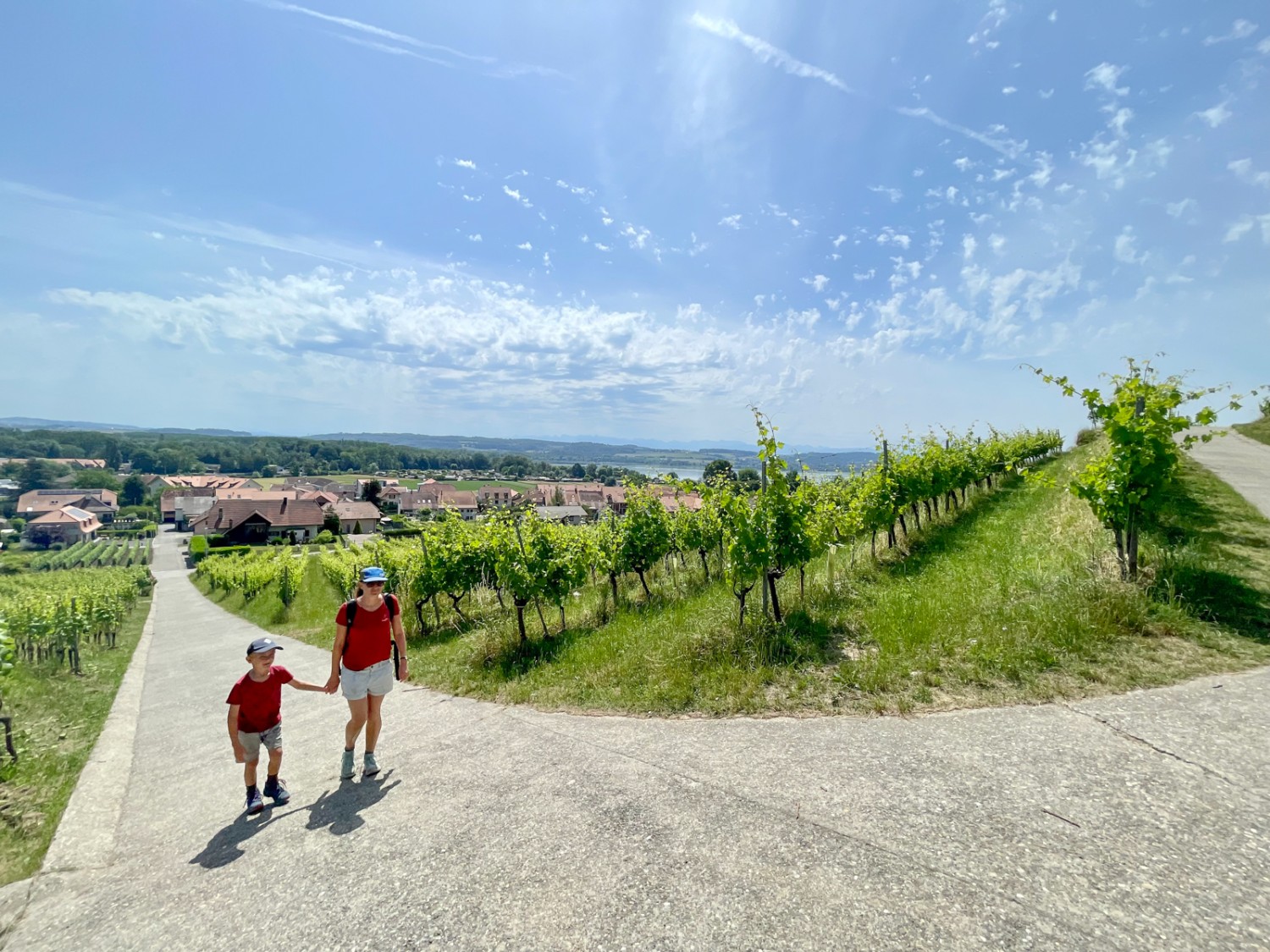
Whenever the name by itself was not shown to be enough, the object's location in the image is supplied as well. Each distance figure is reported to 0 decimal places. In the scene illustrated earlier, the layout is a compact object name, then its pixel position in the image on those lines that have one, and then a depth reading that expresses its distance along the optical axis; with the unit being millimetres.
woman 4984
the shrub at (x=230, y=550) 57562
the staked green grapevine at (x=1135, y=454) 6656
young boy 4578
